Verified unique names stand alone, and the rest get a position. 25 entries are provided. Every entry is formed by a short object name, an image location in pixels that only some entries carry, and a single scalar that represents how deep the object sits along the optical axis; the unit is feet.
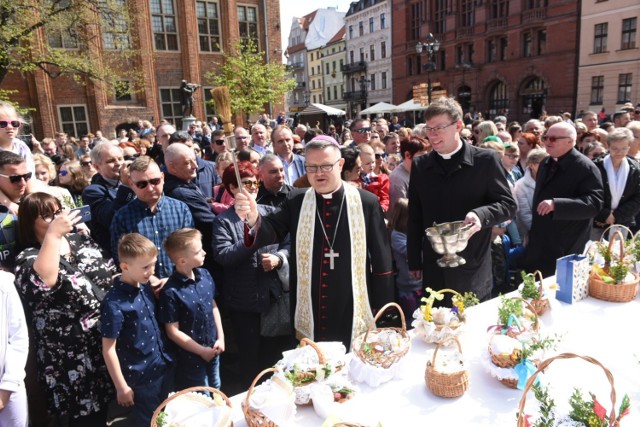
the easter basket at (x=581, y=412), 4.69
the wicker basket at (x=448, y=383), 6.16
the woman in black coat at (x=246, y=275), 10.44
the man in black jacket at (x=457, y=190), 9.91
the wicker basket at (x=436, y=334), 7.58
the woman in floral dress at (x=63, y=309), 8.26
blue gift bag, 9.04
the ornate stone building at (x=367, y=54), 148.25
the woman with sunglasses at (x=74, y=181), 15.31
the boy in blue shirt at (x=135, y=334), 8.18
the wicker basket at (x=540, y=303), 8.52
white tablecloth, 5.86
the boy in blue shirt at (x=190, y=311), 8.96
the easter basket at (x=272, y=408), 5.43
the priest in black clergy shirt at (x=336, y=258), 9.20
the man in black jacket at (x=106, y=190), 12.33
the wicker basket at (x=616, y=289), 9.07
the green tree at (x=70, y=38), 43.52
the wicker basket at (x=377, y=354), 6.60
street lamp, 56.15
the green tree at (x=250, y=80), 68.13
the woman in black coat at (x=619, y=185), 15.49
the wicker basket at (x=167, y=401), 5.13
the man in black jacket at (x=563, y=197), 12.13
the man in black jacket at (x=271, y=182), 12.24
